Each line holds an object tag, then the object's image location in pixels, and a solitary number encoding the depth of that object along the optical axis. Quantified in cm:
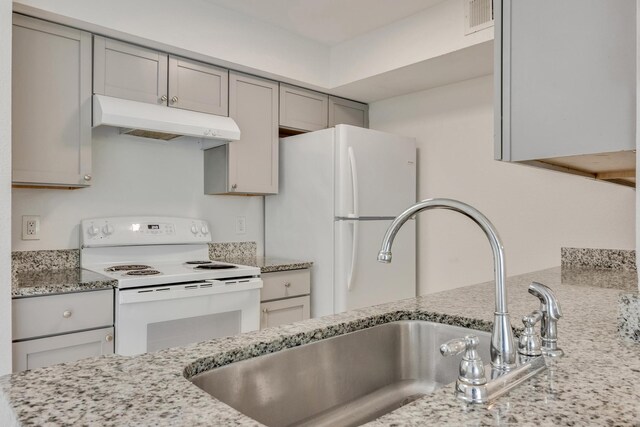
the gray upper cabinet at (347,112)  357
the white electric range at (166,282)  213
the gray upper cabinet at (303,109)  323
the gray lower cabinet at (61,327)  188
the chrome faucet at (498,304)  83
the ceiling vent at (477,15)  247
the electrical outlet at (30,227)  241
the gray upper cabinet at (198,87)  268
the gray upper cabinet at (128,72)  241
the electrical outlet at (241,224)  333
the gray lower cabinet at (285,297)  276
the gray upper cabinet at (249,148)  294
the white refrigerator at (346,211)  292
